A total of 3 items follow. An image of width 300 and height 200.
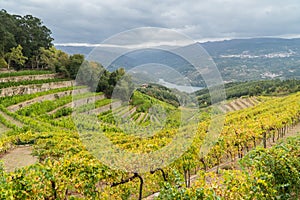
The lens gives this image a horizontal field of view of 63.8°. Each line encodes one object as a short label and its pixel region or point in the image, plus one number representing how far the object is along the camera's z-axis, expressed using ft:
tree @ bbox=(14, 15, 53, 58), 139.03
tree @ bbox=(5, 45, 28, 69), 112.16
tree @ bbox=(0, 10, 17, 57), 113.23
